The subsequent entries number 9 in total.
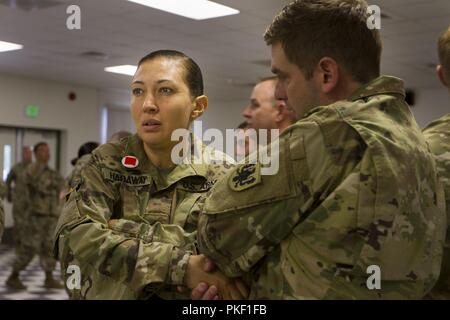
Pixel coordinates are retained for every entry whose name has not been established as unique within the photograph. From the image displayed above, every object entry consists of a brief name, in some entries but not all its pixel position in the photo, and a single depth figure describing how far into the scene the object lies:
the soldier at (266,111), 3.13
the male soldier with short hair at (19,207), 7.40
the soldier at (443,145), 1.73
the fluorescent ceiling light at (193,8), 6.17
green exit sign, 11.55
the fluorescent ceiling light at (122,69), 10.03
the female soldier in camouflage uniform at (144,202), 1.55
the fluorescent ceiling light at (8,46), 8.33
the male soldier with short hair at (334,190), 1.22
